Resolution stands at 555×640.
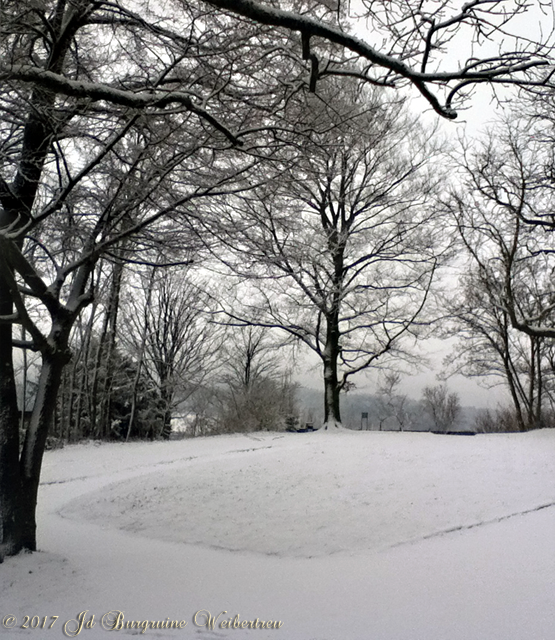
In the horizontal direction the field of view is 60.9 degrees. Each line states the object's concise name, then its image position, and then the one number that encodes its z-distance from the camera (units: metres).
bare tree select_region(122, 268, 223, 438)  19.92
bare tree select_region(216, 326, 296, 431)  17.42
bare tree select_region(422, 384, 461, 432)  30.28
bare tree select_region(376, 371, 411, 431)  29.44
